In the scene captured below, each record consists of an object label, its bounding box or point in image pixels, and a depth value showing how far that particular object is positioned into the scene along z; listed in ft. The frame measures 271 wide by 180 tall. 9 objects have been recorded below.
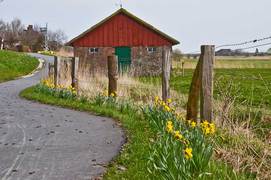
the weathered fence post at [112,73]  42.45
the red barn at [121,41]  123.13
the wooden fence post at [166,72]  33.45
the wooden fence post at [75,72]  51.70
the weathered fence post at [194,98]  25.63
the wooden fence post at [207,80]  24.35
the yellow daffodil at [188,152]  14.74
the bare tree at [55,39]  354.54
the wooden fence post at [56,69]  56.95
